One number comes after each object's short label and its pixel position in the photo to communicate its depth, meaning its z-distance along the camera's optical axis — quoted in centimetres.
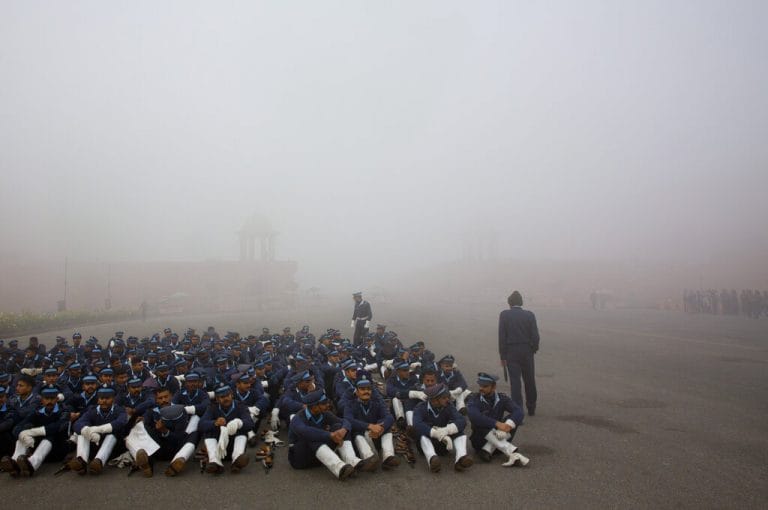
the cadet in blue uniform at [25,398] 722
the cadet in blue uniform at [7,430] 679
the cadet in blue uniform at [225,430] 636
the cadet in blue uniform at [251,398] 797
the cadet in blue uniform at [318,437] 614
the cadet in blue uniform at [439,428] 628
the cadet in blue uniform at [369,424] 639
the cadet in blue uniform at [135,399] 745
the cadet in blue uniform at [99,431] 632
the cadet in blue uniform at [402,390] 812
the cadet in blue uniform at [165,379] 895
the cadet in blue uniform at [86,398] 755
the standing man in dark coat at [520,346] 880
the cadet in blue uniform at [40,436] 627
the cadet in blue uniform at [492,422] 650
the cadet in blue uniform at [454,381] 904
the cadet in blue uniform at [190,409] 628
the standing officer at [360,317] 1609
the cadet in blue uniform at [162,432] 659
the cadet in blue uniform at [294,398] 768
